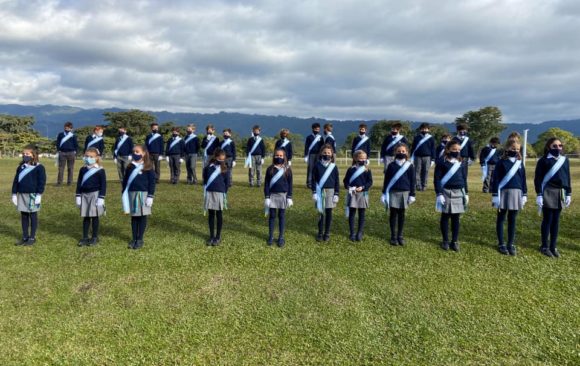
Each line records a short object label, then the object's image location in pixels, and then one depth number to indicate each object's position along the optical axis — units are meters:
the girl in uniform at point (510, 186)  8.05
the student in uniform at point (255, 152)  14.70
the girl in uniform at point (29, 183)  8.47
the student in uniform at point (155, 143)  15.02
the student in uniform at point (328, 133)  13.96
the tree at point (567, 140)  78.38
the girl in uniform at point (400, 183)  8.51
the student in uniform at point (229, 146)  14.52
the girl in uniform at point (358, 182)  8.77
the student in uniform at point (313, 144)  14.08
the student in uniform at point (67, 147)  14.40
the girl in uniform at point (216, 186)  8.59
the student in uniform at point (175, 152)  15.53
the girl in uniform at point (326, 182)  8.84
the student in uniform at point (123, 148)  14.59
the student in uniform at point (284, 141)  13.61
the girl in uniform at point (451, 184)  8.18
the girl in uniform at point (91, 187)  8.32
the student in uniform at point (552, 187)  7.95
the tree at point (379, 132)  90.12
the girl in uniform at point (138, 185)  8.27
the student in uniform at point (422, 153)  13.05
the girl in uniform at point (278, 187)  8.58
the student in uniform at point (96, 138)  14.08
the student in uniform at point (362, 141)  13.57
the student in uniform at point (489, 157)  13.66
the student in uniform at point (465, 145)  13.01
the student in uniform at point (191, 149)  15.35
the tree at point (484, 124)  84.62
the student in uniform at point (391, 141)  12.80
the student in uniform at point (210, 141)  14.62
